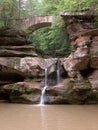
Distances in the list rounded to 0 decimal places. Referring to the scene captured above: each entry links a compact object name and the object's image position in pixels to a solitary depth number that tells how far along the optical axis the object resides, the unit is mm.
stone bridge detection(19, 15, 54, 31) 22481
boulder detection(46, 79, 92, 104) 15086
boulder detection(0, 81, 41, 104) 15547
